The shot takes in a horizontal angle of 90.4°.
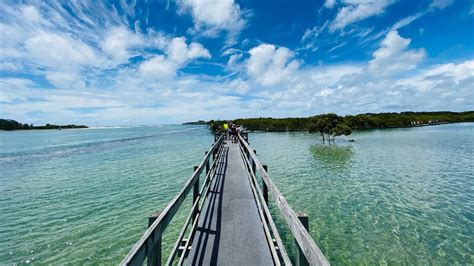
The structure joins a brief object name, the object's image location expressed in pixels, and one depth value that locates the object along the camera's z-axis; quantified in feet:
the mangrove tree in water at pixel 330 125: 125.70
